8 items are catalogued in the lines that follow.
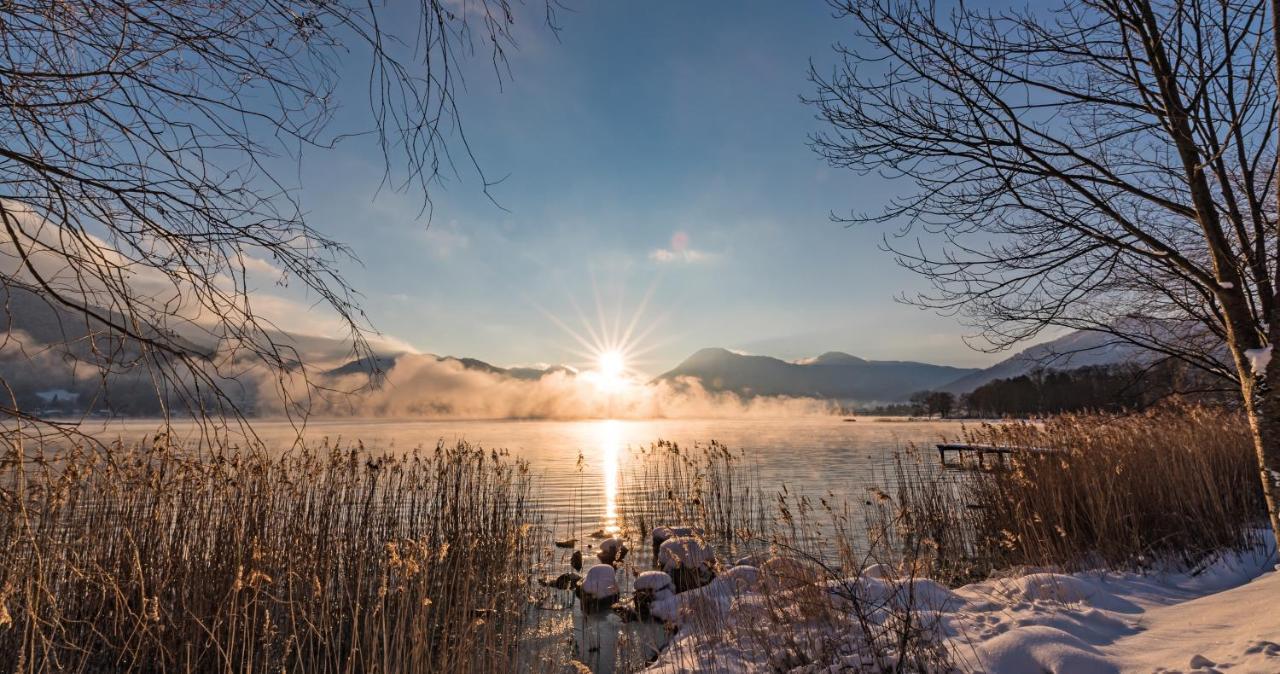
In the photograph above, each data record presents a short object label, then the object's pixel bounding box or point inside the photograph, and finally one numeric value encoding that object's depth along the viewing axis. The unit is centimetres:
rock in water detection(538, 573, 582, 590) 852
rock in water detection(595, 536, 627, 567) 977
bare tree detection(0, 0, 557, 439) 159
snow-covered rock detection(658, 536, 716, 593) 797
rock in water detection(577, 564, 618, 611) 787
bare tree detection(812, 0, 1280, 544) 395
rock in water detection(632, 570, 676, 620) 749
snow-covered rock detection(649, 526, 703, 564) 1027
